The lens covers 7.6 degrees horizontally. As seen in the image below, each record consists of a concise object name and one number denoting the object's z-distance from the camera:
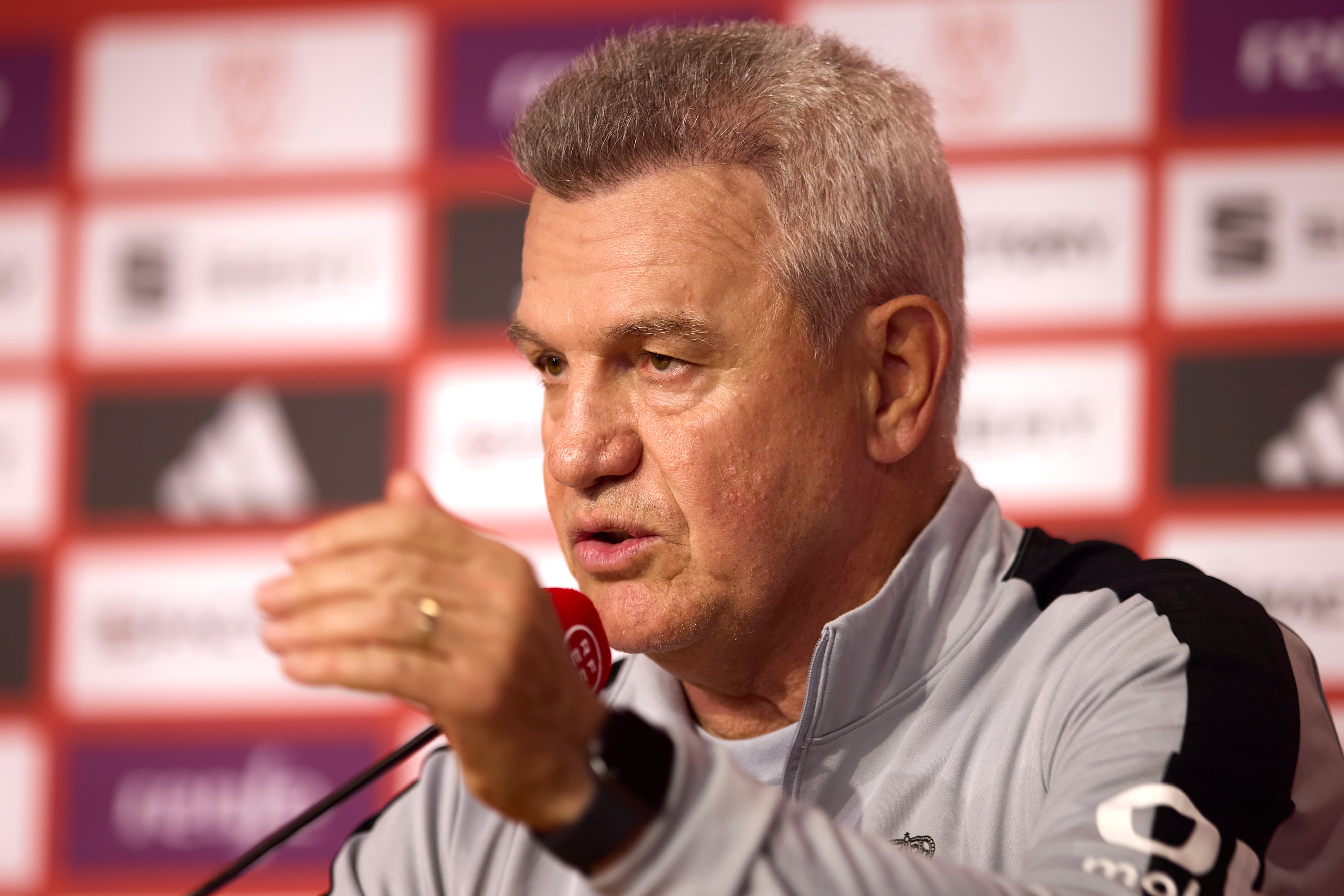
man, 3.77
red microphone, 3.79
